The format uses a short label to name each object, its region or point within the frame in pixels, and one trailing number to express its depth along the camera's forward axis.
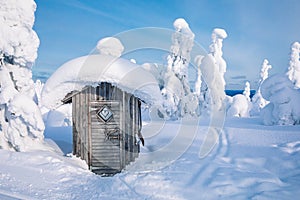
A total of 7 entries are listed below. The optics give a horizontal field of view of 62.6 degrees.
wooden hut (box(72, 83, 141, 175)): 8.39
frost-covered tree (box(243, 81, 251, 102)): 47.28
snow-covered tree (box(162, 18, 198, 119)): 26.50
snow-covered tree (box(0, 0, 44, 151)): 8.47
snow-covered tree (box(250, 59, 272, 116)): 36.03
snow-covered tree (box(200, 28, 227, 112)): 27.61
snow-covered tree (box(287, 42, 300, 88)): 27.72
